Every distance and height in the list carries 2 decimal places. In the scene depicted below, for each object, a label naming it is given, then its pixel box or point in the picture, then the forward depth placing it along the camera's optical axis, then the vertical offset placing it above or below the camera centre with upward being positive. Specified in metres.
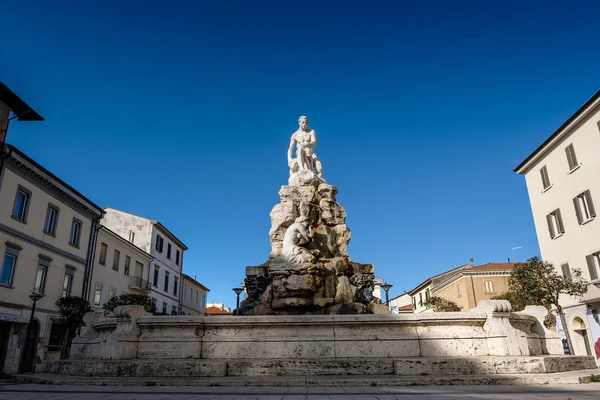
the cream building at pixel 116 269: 29.55 +6.63
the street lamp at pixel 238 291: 18.07 +2.58
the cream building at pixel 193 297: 50.03 +7.12
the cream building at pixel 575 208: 22.38 +7.66
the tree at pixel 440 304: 31.67 +3.27
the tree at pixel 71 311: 20.16 +2.17
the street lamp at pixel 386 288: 19.31 +2.72
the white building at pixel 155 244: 39.03 +10.22
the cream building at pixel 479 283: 42.19 +6.21
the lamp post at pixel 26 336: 16.48 +1.09
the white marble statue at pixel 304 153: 15.53 +7.03
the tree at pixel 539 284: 19.69 +2.77
